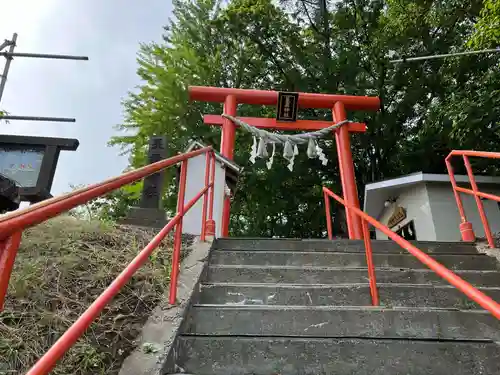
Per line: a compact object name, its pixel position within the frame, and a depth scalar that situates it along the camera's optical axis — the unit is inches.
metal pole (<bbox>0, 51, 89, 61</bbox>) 225.7
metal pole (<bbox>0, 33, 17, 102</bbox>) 238.2
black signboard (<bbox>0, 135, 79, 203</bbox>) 163.3
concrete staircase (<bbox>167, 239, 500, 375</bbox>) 76.4
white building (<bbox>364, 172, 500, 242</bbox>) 305.6
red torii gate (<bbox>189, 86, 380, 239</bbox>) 269.4
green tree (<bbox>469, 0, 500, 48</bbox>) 223.0
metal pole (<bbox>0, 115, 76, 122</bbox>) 208.0
